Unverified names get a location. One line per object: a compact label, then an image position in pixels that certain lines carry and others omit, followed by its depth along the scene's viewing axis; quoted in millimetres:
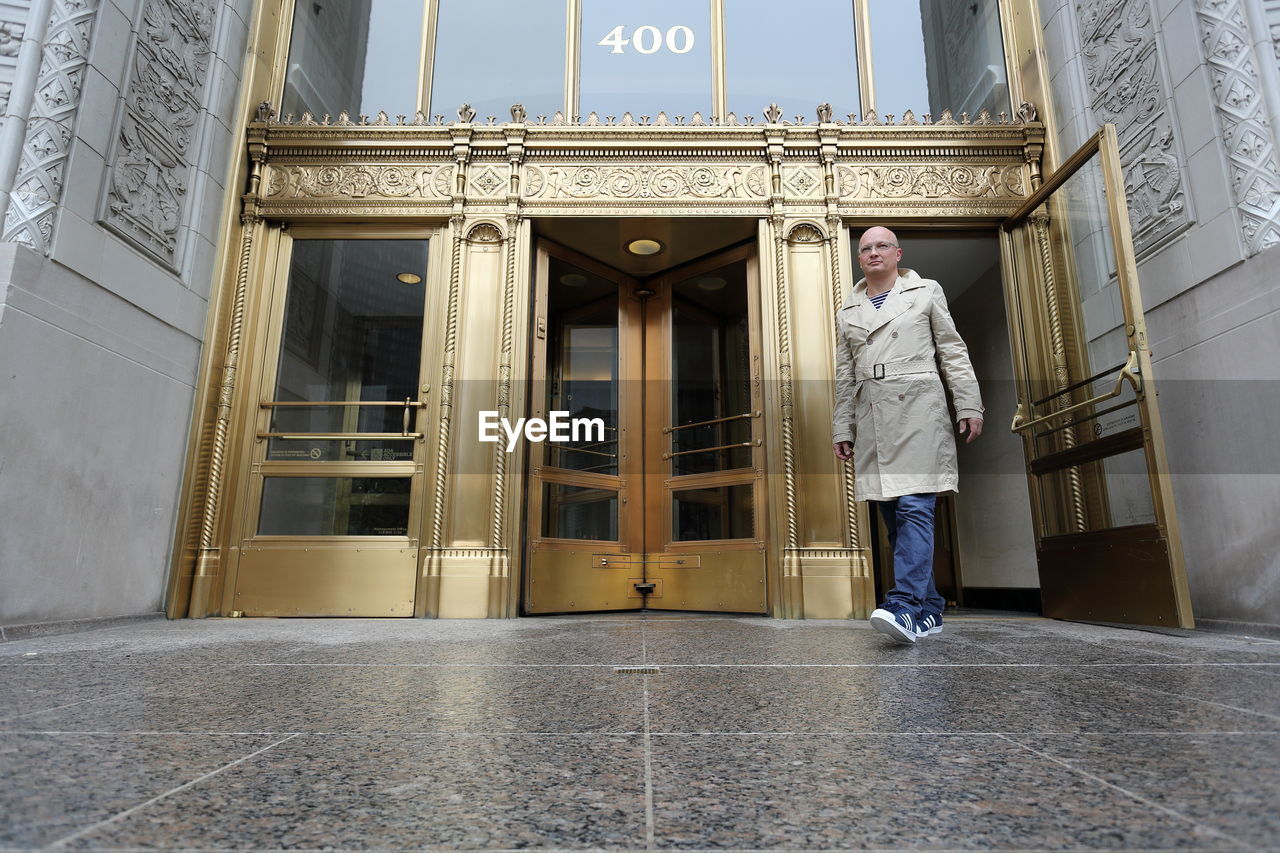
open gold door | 3393
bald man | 2818
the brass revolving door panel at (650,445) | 4902
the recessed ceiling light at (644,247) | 5277
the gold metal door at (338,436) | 4461
